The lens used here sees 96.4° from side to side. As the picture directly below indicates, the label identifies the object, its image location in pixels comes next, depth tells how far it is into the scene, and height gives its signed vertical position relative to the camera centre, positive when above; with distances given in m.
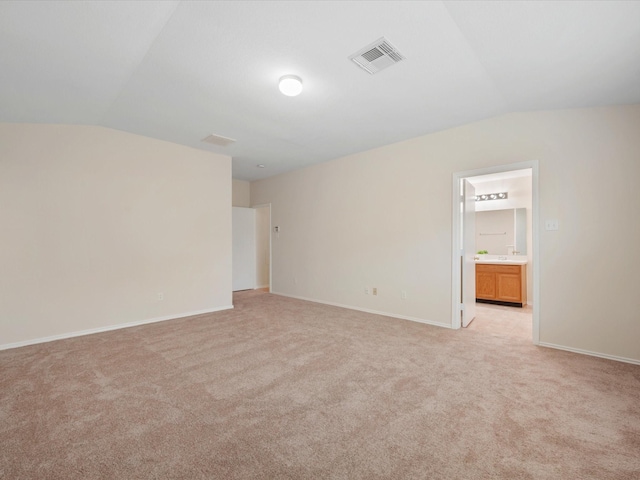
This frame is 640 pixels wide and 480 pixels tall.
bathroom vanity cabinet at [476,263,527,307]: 5.14 -0.81
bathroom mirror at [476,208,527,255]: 5.75 +0.19
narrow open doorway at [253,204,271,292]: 7.62 -0.15
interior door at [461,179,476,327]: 3.87 -0.17
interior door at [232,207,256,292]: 6.73 -0.18
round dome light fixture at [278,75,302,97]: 2.52 +1.38
